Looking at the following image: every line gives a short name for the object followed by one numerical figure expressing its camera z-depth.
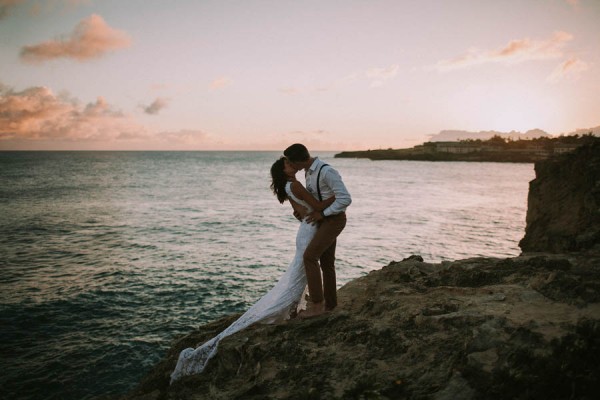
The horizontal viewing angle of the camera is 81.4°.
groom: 4.79
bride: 4.74
